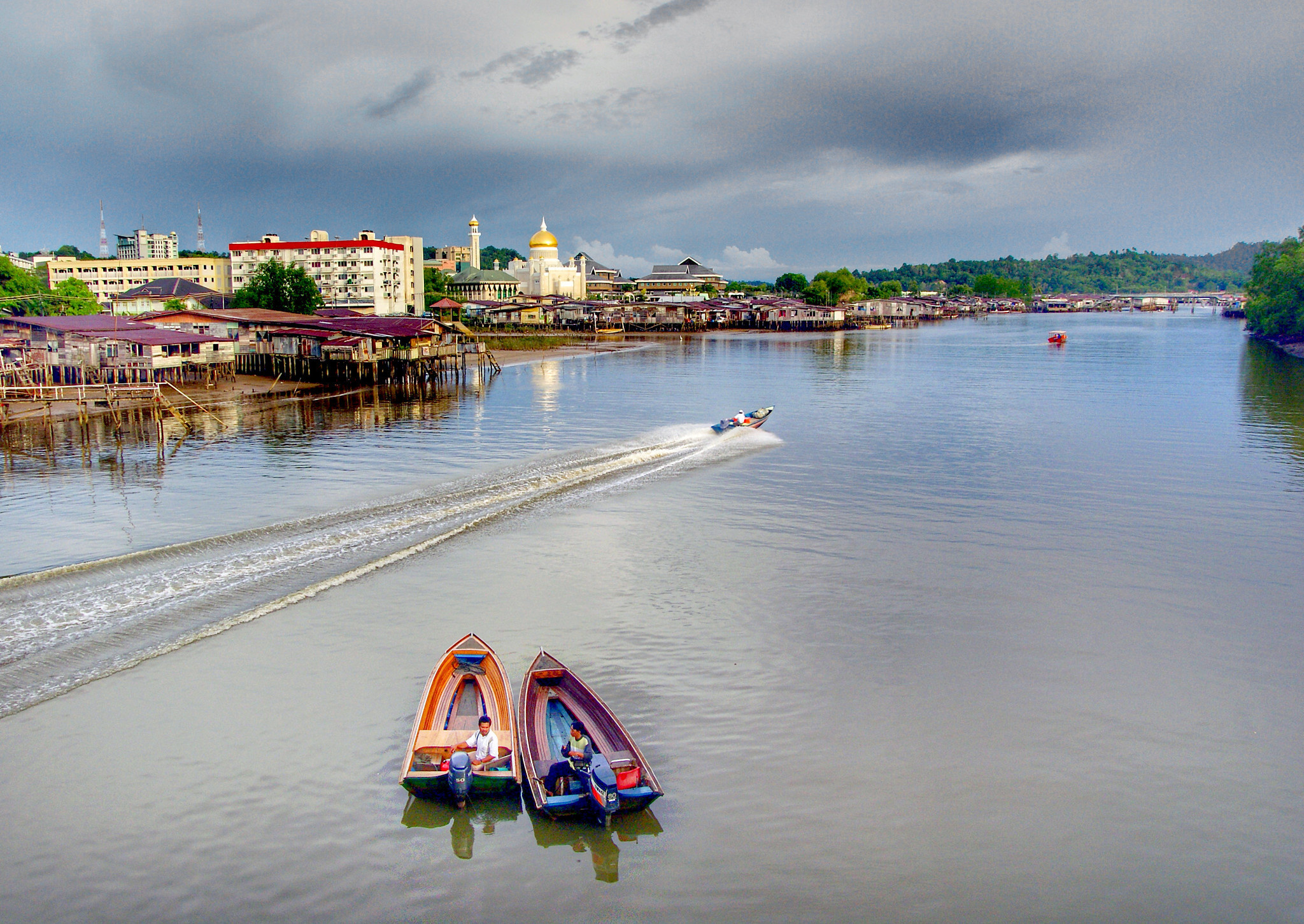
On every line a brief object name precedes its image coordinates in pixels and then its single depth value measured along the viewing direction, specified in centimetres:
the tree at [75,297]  6294
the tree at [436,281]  11825
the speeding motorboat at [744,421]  3772
